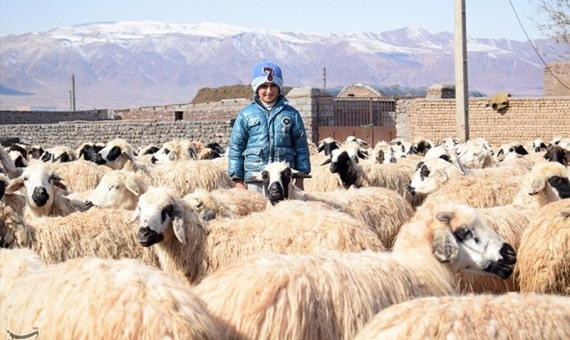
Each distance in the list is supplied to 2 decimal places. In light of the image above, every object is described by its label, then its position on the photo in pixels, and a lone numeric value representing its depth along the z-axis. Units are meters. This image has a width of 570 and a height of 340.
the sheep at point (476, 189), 8.37
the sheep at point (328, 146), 16.74
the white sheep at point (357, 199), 7.52
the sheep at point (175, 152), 15.34
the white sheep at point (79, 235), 6.12
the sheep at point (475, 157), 13.16
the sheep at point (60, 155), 15.52
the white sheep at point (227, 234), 5.65
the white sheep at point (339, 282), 4.03
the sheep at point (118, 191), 8.43
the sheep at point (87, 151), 15.26
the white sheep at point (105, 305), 3.52
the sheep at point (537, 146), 19.17
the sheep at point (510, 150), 16.69
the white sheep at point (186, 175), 10.46
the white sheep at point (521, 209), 6.03
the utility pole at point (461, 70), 18.61
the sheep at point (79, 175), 11.21
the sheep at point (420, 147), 17.89
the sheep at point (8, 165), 11.30
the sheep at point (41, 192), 7.97
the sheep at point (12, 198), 8.39
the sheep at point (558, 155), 12.28
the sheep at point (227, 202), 6.89
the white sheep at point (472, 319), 3.43
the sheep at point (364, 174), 11.27
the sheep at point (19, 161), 13.86
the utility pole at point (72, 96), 65.81
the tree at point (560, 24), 20.52
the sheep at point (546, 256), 5.75
